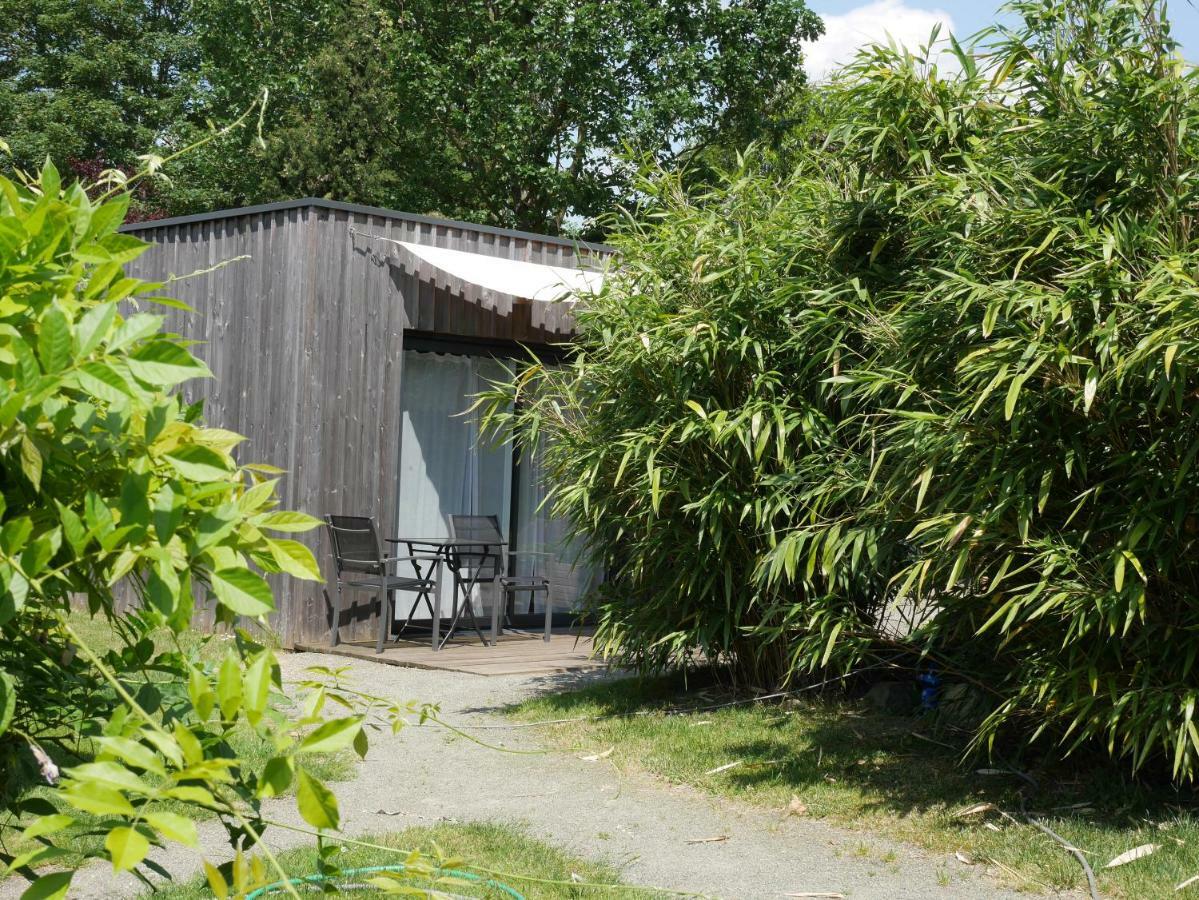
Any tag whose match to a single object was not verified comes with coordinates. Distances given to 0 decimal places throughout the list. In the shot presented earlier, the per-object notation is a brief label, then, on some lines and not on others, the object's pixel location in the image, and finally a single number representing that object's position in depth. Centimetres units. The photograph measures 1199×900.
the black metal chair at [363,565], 855
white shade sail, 873
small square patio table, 880
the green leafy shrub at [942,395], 418
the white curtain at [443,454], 959
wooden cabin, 873
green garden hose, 349
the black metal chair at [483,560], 914
